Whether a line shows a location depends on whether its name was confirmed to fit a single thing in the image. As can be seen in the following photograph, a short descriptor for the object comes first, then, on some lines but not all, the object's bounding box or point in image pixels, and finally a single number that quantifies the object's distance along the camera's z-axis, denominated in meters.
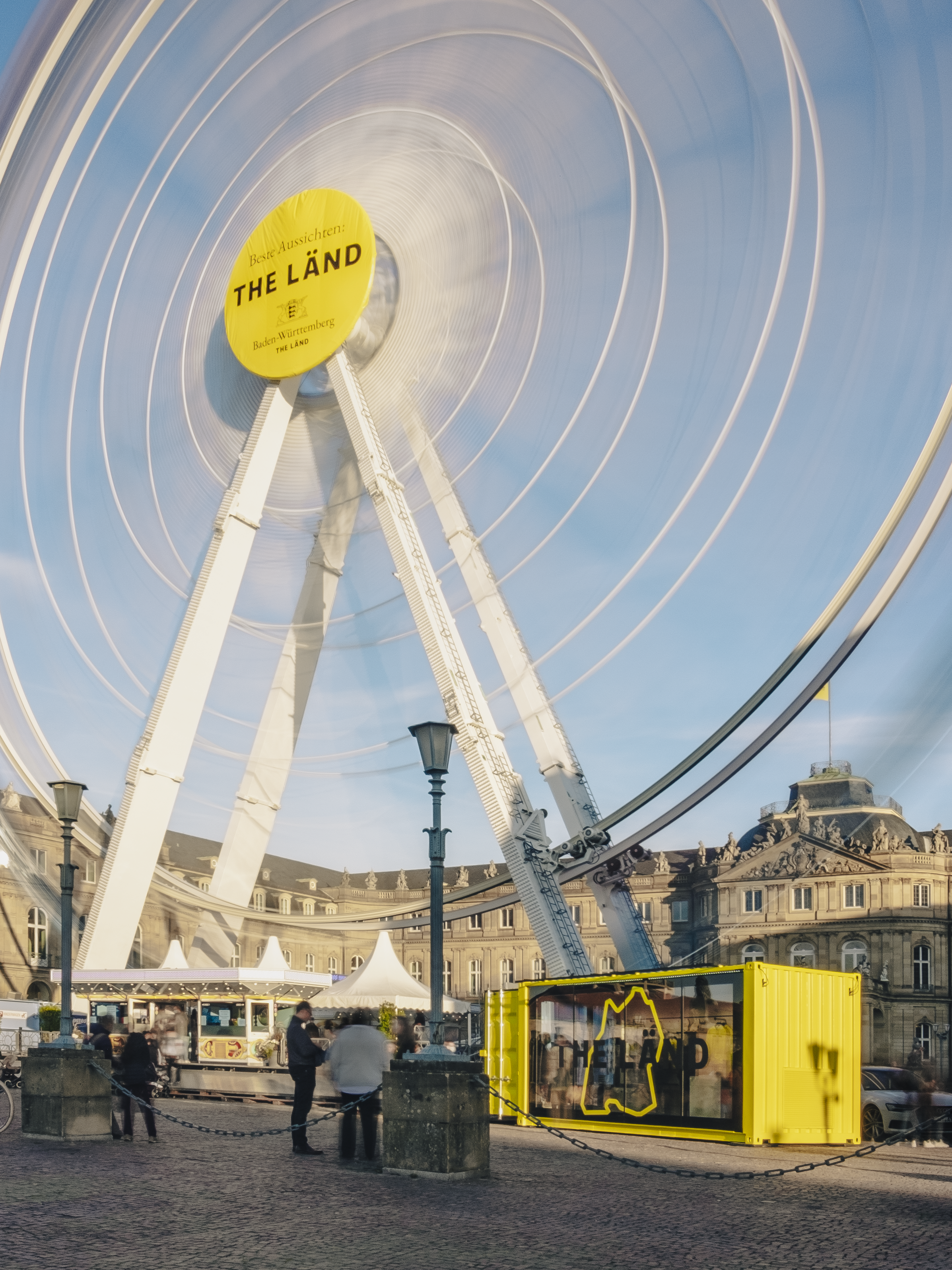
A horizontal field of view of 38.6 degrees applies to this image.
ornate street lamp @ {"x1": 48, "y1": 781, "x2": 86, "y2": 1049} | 15.48
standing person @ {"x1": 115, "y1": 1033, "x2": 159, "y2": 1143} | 14.03
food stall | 27.00
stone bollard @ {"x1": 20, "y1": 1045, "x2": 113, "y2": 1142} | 13.93
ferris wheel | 24.02
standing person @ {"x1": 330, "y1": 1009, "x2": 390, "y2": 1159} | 12.10
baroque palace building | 68.62
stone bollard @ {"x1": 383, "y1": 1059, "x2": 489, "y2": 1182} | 10.59
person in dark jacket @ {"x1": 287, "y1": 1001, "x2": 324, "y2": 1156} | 12.63
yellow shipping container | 14.62
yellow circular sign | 25.56
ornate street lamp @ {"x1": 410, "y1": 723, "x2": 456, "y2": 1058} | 12.02
